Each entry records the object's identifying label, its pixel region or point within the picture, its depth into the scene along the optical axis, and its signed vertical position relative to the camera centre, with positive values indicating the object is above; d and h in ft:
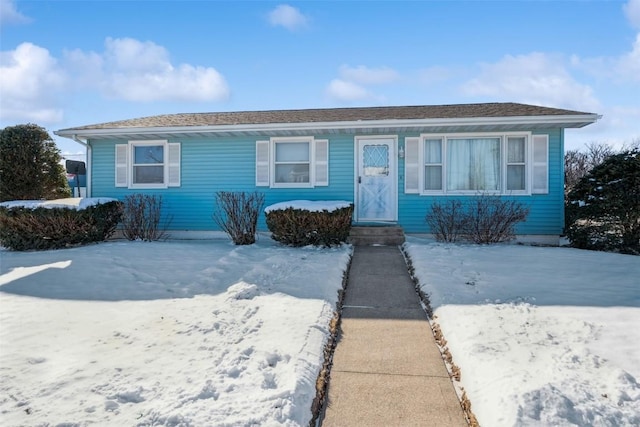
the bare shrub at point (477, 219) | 27.48 -1.02
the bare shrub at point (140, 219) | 30.86 -1.30
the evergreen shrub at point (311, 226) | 25.73 -1.48
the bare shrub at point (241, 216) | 28.12 -0.92
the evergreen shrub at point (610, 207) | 24.34 -0.07
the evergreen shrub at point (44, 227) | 27.07 -1.76
